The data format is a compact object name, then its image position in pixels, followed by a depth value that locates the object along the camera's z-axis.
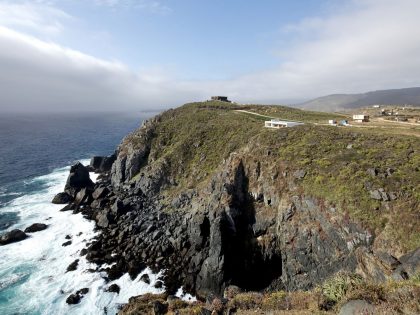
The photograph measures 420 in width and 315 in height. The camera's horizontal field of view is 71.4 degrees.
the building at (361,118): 71.94
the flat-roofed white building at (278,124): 62.87
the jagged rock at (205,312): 19.56
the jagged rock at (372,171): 37.31
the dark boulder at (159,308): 22.66
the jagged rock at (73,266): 42.43
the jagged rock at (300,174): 41.38
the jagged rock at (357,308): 13.77
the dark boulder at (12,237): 49.60
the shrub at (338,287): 17.31
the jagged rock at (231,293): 24.96
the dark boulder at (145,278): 39.39
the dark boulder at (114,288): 38.09
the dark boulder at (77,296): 36.39
